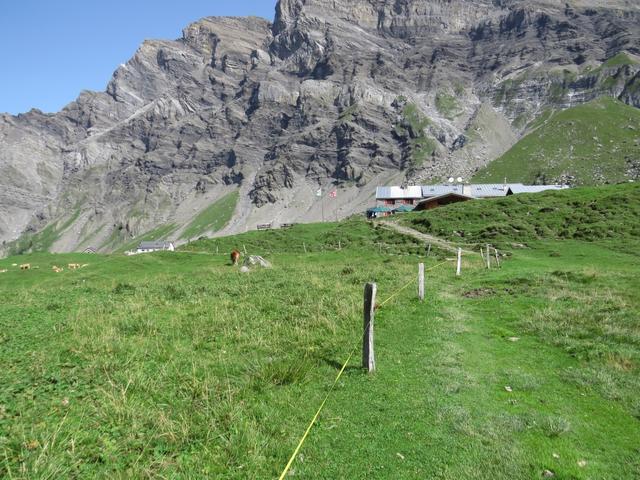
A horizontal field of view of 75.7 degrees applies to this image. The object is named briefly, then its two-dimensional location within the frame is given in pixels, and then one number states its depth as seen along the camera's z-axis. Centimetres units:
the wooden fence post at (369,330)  1187
